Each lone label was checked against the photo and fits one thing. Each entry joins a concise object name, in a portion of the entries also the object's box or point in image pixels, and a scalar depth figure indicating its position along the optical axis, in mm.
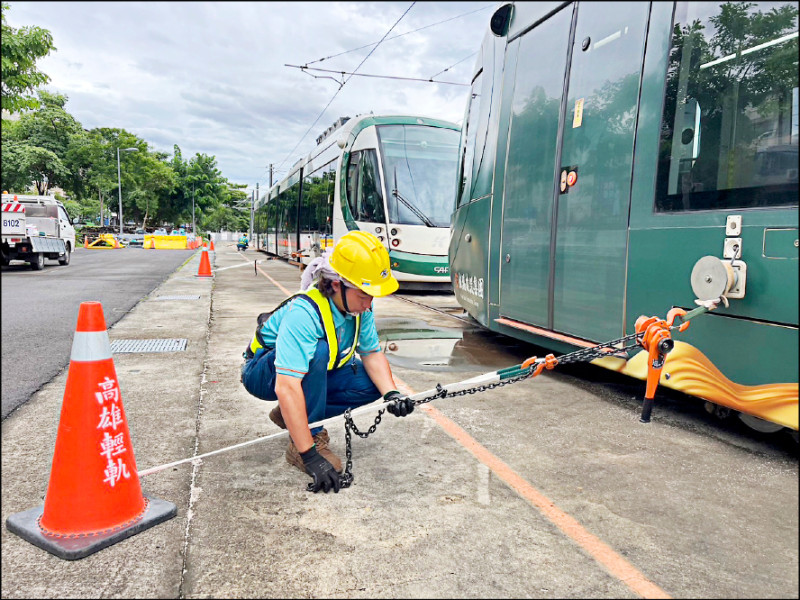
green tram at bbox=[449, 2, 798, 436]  2365
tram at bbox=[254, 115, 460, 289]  11195
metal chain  2180
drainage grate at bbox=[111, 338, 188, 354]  5855
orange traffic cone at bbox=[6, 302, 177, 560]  2191
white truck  13113
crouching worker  2584
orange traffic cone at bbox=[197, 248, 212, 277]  16031
